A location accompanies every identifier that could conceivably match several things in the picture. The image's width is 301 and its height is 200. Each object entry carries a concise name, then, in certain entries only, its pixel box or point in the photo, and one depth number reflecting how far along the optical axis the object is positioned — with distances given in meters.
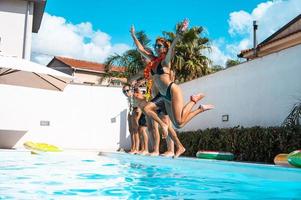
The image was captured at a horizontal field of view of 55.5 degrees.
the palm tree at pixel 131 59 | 17.65
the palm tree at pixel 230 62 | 27.75
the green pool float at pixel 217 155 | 6.09
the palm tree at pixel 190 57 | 18.16
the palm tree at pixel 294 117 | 6.29
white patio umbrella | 8.45
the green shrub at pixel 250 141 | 5.97
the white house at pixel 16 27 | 12.54
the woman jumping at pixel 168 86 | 4.94
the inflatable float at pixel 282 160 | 4.74
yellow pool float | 8.75
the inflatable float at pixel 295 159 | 4.39
